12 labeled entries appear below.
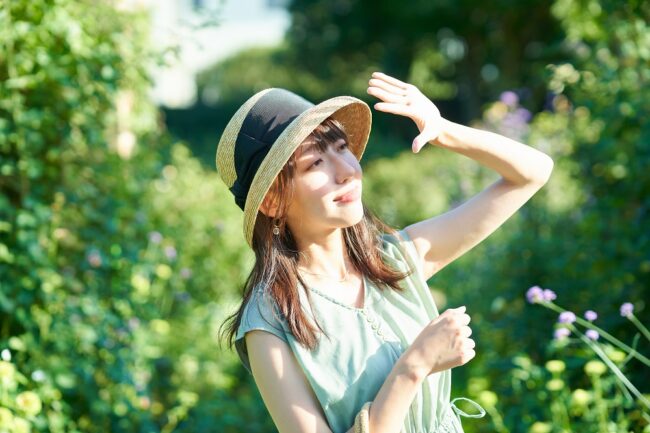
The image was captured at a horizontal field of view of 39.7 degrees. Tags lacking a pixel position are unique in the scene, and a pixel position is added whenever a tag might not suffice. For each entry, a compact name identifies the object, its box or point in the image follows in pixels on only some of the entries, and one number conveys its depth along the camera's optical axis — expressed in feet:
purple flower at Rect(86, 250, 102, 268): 11.46
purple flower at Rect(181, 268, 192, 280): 13.92
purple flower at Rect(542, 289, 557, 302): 7.83
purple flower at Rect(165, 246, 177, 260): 13.27
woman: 5.48
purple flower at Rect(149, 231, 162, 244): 12.66
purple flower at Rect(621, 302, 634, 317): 7.65
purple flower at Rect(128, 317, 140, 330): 11.82
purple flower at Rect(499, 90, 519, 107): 17.35
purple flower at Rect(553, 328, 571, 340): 8.03
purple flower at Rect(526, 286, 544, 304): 8.01
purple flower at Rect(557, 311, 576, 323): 7.69
